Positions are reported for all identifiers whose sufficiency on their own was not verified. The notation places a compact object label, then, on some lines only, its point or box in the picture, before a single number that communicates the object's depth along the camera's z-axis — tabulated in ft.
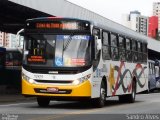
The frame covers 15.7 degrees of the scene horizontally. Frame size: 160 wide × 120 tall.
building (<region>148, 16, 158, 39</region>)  478.18
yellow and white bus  59.72
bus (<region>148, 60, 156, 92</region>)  151.74
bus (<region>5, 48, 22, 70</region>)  129.49
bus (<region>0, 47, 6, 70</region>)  115.44
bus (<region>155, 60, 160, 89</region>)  162.57
